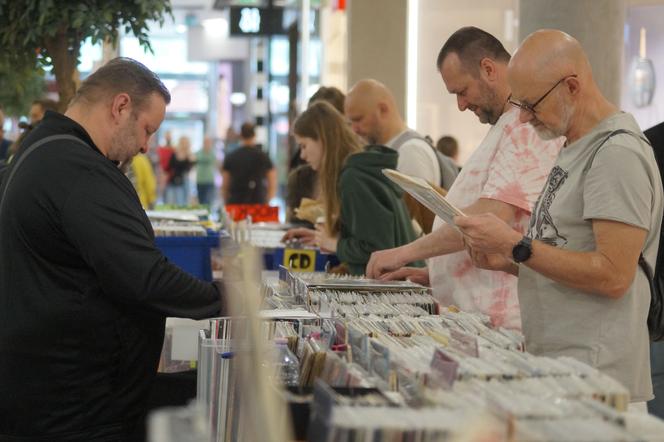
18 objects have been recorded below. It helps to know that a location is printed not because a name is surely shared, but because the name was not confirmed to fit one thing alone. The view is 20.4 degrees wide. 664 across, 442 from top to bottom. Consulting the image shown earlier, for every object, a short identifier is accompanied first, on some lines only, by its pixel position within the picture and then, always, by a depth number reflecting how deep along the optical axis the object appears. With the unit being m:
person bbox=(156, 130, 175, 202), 39.34
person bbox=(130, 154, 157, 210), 23.55
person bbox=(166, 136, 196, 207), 38.76
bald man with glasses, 4.59
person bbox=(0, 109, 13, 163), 16.96
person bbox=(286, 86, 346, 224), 11.82
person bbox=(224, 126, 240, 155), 37.03
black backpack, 4.74
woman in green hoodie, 7.93
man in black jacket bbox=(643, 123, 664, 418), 7.80
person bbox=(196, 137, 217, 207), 37.29
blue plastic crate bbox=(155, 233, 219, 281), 9.80
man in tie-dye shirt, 6.03
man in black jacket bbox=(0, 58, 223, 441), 5.06
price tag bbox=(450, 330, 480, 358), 3.65
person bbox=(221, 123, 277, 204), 22.88
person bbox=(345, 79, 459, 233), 8.87
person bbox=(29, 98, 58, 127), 15.04
